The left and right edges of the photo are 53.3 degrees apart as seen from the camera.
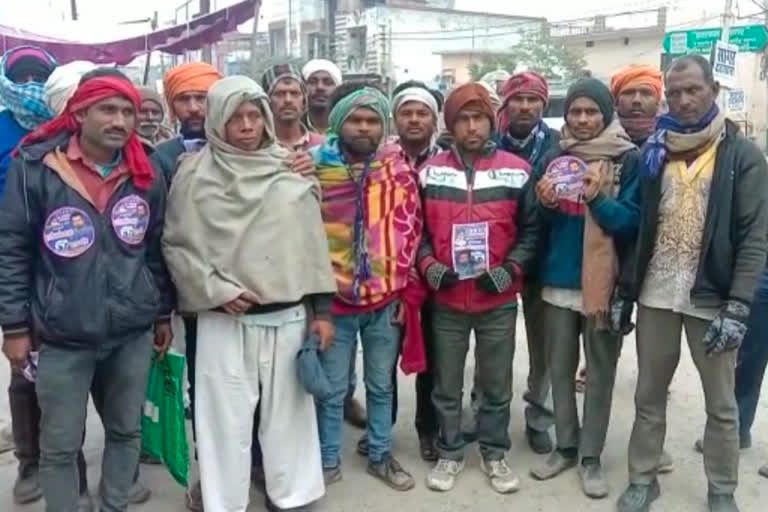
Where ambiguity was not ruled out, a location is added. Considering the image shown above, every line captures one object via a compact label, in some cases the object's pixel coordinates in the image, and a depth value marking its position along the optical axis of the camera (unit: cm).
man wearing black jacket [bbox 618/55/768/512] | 299
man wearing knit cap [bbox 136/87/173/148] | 394
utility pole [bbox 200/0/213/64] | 1614
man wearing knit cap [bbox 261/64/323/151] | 371
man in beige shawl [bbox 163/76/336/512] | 297
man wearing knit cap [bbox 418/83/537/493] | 345
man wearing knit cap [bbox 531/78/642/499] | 335
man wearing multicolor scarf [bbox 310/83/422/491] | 339
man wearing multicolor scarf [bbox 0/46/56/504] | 336
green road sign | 935
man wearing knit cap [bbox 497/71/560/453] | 391
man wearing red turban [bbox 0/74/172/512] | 270
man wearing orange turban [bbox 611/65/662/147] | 375
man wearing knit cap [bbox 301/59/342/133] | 457
